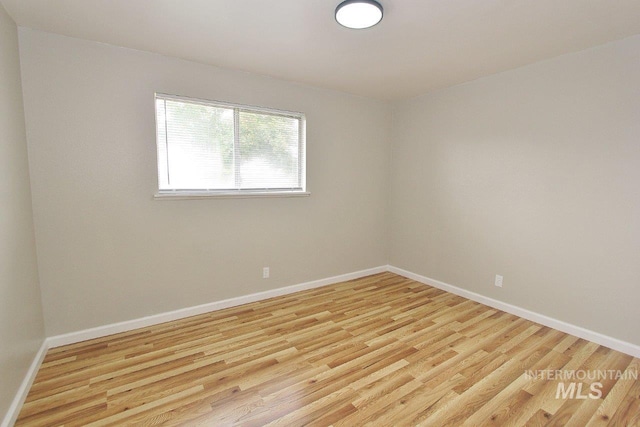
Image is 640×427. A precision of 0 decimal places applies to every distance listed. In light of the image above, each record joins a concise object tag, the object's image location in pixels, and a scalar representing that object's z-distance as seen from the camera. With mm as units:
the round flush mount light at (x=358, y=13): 1777
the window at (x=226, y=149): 2781
